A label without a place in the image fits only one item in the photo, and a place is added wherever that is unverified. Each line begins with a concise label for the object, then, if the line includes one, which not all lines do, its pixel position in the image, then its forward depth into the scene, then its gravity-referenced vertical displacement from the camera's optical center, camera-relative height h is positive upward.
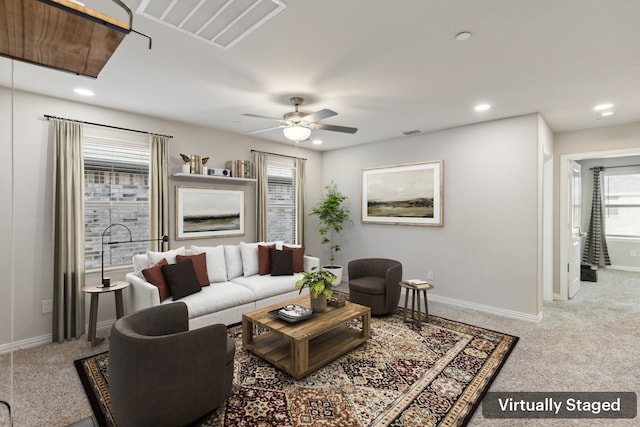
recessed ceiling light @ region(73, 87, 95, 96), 3.19 +1.28
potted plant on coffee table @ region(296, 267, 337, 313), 3.07 -0.74
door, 4.84 -0.30
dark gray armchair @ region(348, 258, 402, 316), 4.00 -0.97
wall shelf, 4.28 +0.52
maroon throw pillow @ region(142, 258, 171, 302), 3.34 -0.72
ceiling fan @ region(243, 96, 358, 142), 3.20 +0.93
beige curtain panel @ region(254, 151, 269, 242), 5.24 +0.27
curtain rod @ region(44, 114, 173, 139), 3.35 +1.05
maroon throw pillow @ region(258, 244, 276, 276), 4.52 -0.70
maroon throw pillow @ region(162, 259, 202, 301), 3.41 -0.75
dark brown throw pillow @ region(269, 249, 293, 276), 4.47 -0.72
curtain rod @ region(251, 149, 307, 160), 5.25 +1.06
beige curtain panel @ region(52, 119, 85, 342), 3.37 -0.20
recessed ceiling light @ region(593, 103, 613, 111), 3.55 +1.25
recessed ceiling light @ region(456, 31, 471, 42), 2.15 +1.26
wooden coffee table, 2.61 -1.26
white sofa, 3.32 -0.92
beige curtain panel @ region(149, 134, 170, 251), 4.07 +0.31
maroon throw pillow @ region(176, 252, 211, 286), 3.77 -0.66
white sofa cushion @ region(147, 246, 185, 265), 3.62 -0.51
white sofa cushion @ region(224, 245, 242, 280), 4.34 -0.68
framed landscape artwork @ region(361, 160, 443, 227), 4.88 +0.33
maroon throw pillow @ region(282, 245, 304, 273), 4.70 -0.70
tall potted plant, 5.78 -0.05
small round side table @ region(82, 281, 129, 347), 3.19 -0.94
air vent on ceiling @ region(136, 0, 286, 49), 1.85 +1.25
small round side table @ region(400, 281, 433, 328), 3.77 -1.06
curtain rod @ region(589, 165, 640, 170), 6.80 +1.06
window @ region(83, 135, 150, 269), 3.68 +0.22
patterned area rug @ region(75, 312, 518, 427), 2.17 -1.41
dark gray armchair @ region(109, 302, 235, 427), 1.82 -1.00
